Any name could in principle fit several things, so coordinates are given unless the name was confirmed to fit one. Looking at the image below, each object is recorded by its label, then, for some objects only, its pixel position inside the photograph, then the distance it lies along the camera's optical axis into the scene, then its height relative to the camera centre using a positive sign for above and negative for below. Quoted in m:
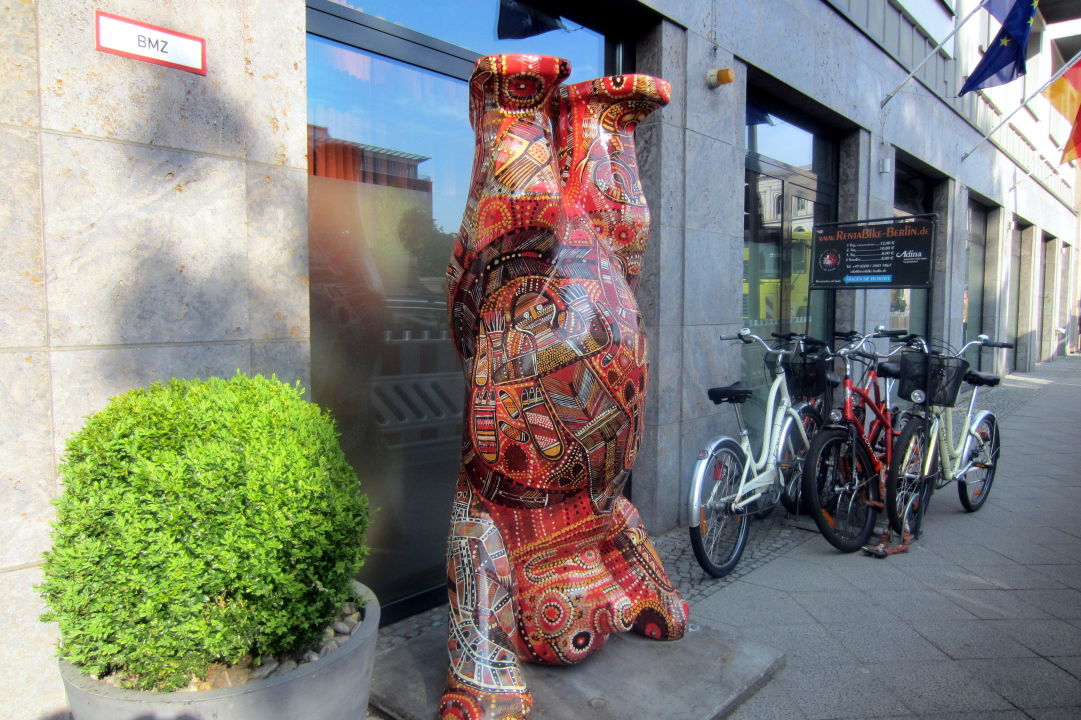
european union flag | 7.63 +2.89
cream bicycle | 4.55 -0.80
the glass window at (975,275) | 13.25 +0.85
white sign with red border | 2.19 +0.84
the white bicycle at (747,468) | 3.88 -0.85
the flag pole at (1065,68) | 8.92 +3.12
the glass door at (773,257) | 6.02 +0.54
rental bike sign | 5.11 +0.48
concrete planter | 1.53 -0.83
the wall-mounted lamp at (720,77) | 4.75 +1.57
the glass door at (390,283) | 3.19 +0.15
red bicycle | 4.39 -0.91
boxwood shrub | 1.57 -0.50
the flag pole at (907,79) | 6.82 +2.37
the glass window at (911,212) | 9.73 +1.42
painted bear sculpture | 2.12 -0.15
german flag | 12.09 +3.78
